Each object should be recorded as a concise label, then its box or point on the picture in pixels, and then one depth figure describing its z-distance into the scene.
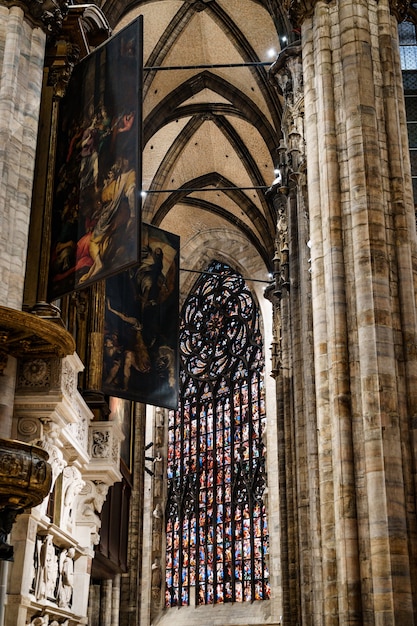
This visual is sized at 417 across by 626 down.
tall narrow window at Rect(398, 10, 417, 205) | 14.25
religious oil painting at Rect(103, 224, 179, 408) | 15.55
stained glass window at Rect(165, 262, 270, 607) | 28.00
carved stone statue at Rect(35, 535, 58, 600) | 11.48
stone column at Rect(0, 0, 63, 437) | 11.27
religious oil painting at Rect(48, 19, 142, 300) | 11.00
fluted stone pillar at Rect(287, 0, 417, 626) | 8.79
